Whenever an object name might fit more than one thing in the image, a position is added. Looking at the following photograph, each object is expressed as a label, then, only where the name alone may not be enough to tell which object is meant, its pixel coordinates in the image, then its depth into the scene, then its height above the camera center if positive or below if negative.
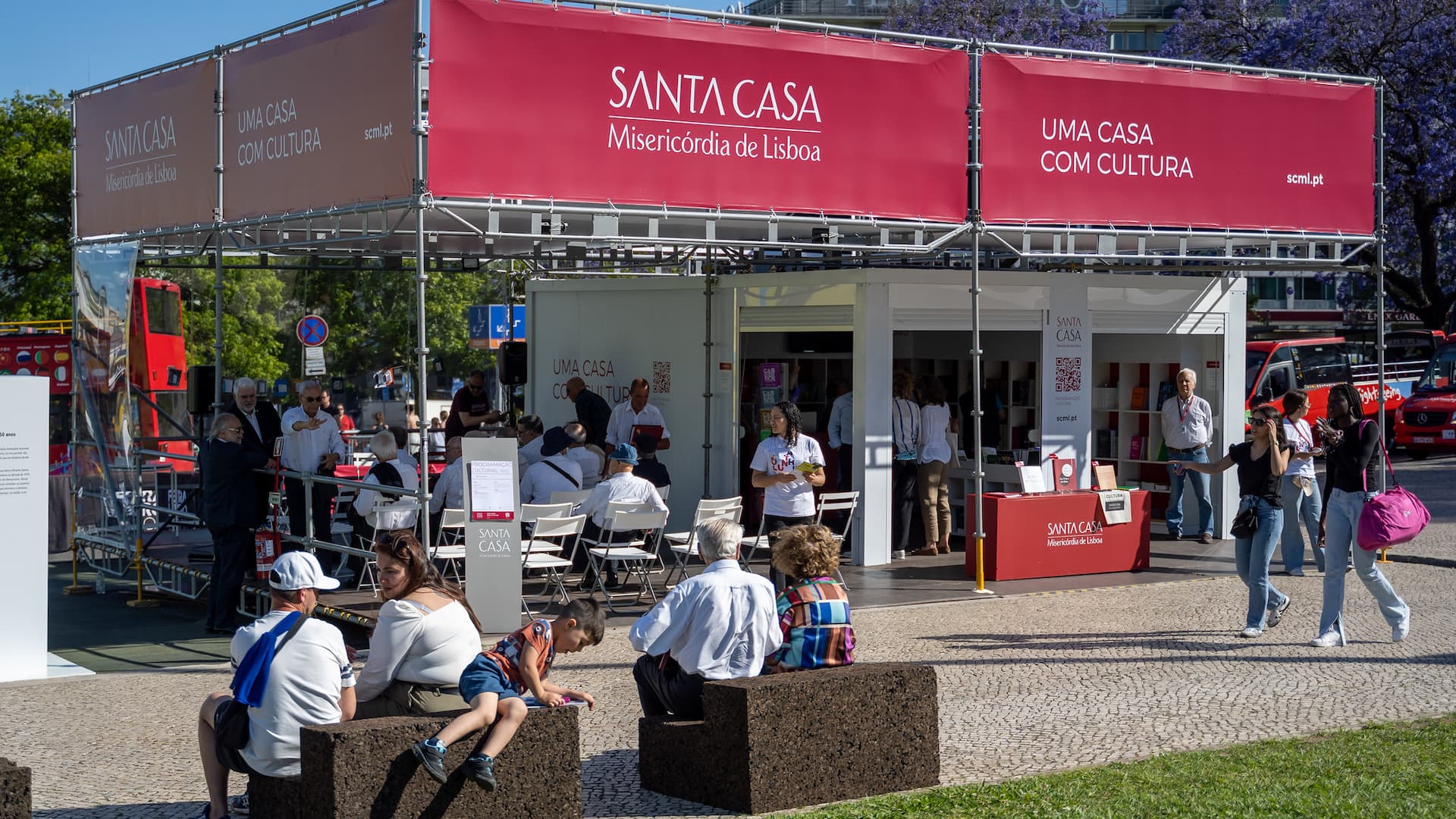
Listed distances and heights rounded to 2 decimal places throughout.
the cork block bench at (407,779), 5.36 -1.41
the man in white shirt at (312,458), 13.38 -0.51
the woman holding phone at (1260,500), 10.15 -0.63
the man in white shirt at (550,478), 12.41 -0.63
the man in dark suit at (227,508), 10.87 -0.79
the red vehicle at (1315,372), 27.17 +0.71
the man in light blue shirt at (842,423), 14.53 -0.17
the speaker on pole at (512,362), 17.78 +0.50
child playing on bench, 5.55 -1.11
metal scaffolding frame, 10.48 +1.52
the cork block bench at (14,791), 5.09 -1.35
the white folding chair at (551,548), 10.96 -1.12
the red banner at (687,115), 10.16 +2.20
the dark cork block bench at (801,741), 6.14 -1.44
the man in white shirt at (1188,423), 14.88 -0.15
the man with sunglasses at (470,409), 17.25 -0.06
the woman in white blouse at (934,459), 14.24 -0.50
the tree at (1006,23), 36.94 +9.81
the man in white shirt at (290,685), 5.65 -1.08
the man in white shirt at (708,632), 6.46 -1.00
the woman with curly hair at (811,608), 6.65 -0.92
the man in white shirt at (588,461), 13.35 -0.52
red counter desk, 12.87 -1.17
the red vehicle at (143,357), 20.81 +0.68
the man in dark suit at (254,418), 12.41 -0.14
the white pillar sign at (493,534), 10.07 -0.89
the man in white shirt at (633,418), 15.31 -0.14
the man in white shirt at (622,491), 11.56 -0.68
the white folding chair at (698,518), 11.72 -0.93
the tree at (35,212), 32.38 +4.19
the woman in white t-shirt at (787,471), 11.28 -0.50
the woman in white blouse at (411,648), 5.93 -0.99
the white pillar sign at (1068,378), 14.48 +0.29
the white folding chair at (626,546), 11.32 -1.11
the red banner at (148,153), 12.61 +2.28
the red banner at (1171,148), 12.86 +2.41
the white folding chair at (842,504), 12.66 -0.87
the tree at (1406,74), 29.91 +6.92
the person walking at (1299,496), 13.15 -0.80
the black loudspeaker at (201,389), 13.38 +0.12
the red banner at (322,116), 9.98 +2.11
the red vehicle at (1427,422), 26.39 -0.21
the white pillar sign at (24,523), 9.58 -0.80
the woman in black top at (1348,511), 9.92 -0.69
